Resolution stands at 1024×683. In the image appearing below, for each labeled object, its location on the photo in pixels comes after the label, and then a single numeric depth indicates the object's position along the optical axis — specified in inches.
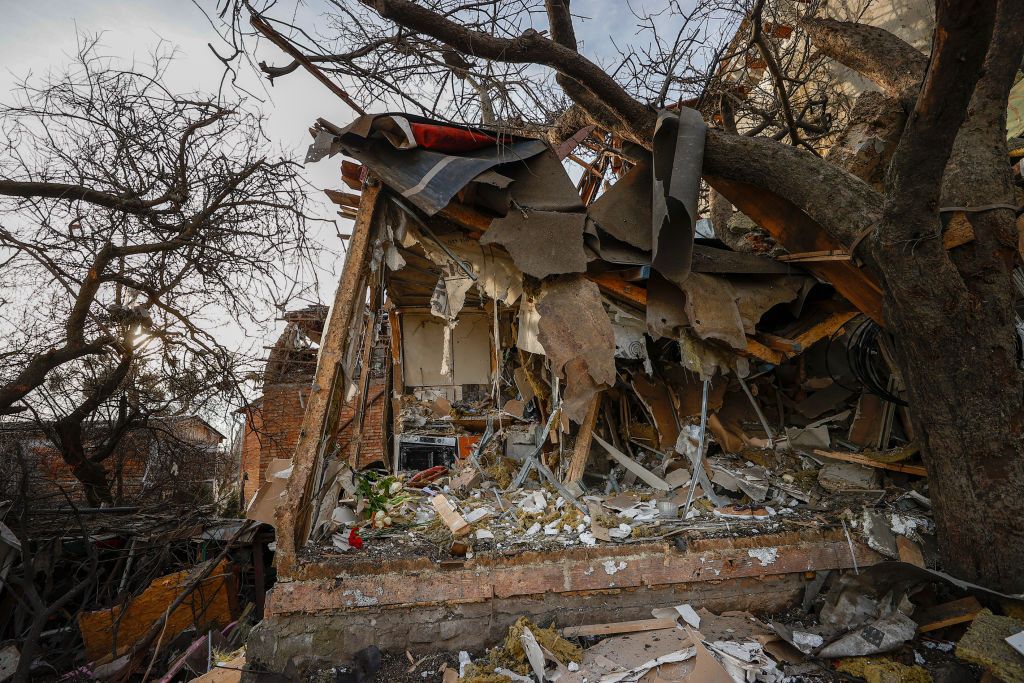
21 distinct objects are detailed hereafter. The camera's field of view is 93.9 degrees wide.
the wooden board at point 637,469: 167.3
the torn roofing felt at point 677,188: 136.3
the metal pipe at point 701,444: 154.6
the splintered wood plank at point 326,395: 120.4
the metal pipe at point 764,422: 177.8
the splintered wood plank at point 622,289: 162.6
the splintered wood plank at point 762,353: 163.5
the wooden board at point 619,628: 117.1
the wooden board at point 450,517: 130.2
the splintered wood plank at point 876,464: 144.5
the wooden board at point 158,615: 216.7
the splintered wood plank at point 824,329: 164.4
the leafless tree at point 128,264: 199.5
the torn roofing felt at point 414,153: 145.5
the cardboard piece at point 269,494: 145.4
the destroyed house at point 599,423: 121.1
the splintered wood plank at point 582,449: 177.8
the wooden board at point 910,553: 125.1
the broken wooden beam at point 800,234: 144.4
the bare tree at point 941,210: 95.7
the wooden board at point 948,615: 107.6
